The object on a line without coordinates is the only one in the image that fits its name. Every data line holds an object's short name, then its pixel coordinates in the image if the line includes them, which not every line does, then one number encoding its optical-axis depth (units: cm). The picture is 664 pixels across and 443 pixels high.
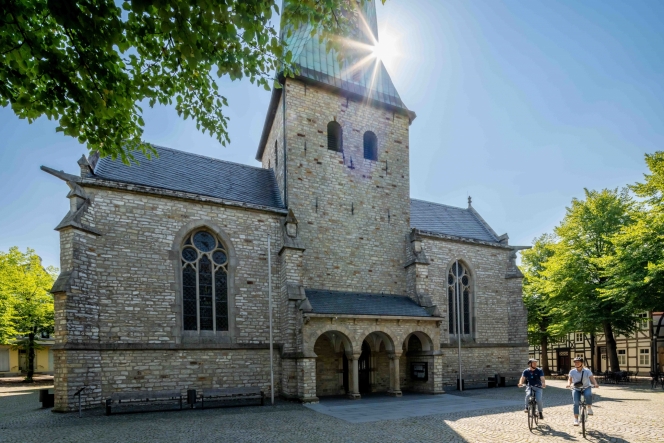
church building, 1339
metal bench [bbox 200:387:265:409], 1361
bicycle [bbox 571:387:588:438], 878
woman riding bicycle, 916
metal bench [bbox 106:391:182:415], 1258
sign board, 1700
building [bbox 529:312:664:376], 2548
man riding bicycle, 983
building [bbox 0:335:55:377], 3619
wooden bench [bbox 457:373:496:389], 1920
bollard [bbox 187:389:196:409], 1310
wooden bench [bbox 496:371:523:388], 1969
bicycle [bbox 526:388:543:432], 952
